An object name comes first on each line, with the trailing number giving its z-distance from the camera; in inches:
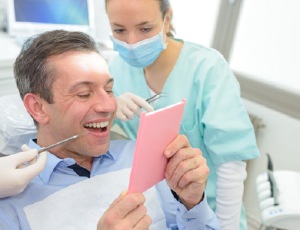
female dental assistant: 47.1
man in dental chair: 37.2
